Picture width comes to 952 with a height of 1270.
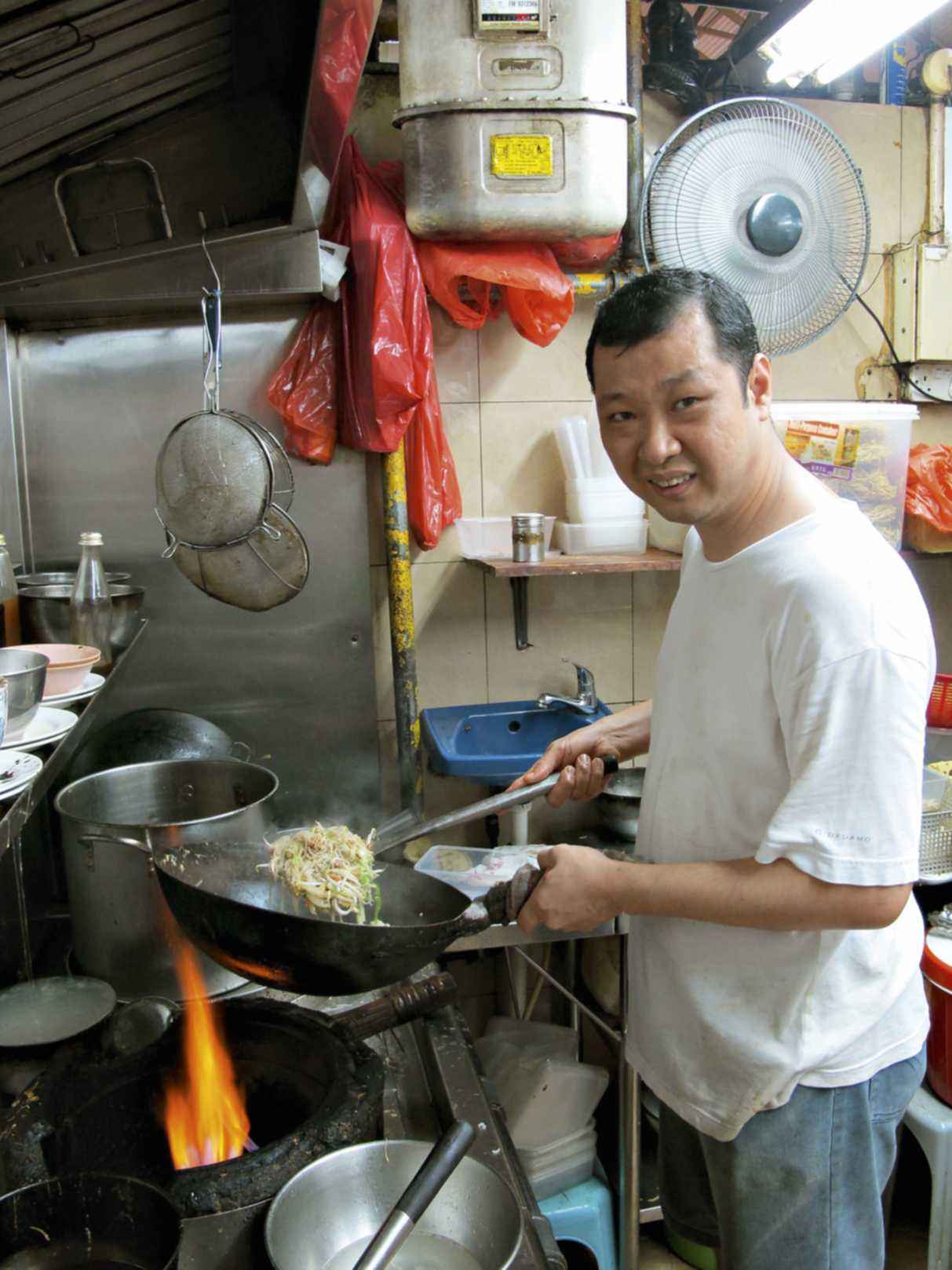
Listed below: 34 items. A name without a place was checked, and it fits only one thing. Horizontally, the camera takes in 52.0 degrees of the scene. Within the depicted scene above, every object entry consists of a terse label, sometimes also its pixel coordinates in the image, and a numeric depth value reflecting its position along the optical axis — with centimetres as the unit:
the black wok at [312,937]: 134
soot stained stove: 134
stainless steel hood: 139
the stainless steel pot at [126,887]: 171
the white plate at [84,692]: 150
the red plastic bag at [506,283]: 275
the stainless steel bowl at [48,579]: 238
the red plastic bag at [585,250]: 289
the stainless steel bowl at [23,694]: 119
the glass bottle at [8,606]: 189
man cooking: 126
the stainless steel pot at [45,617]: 202
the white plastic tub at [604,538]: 312
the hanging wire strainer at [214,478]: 238
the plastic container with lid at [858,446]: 305
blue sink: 303
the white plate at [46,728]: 120
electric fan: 294
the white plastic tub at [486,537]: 314
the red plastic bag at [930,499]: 326
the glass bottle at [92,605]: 203
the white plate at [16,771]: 103
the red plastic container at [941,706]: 312
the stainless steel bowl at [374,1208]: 130
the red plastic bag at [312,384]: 289
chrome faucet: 312
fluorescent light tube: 253
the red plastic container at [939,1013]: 243
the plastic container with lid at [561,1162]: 260
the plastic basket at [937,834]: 270
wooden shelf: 287
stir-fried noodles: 161
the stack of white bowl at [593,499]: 311
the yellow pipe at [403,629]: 293
